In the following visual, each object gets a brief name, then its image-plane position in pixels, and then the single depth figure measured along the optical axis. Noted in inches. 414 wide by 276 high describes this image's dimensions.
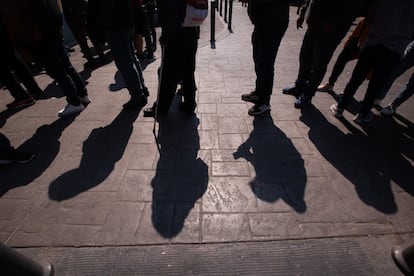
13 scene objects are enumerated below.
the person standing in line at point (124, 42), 112.7
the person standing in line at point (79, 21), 193.0
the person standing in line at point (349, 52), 136.6
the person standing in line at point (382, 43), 100.9
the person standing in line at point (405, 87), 132.2
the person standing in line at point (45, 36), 107.4
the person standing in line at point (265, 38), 109.0
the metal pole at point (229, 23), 337.8
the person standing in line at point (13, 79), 133.3
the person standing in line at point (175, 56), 99.7
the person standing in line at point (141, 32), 196.1
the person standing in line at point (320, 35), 108.3
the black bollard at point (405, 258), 65.0
